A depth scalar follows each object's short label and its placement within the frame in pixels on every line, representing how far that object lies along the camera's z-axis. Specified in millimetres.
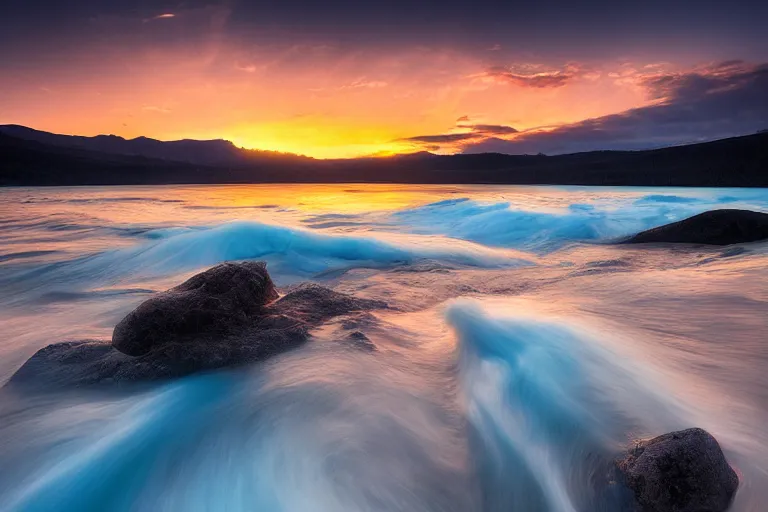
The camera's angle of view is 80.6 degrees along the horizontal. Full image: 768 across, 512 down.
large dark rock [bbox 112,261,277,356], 3787
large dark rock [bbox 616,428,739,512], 2104
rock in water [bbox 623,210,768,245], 9180
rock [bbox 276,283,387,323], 4934
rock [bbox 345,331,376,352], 4316
